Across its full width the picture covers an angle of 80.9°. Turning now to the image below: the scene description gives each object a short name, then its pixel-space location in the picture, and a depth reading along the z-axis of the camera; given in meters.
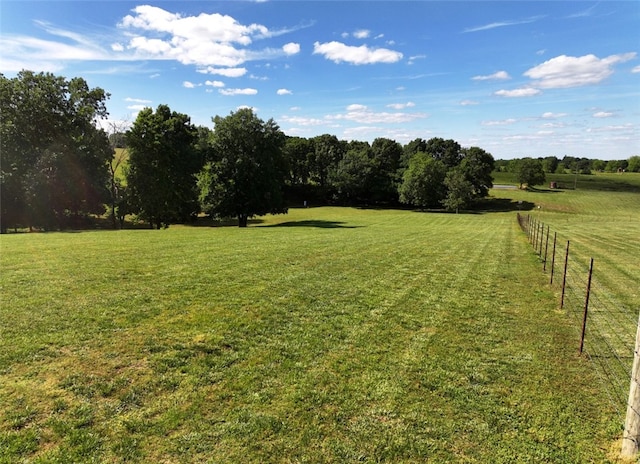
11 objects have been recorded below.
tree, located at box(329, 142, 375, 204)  68.00
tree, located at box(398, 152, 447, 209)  63.97
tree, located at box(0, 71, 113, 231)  29.78
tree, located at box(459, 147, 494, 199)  70.38
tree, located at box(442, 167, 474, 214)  60.66
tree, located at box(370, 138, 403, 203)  69.38
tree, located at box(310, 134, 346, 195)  75.62
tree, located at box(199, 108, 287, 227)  32.91
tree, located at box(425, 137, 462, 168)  80.38
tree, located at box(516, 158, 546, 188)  83.62
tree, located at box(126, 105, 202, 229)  33.75
